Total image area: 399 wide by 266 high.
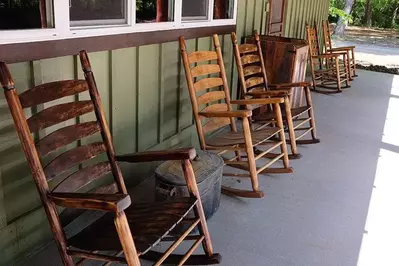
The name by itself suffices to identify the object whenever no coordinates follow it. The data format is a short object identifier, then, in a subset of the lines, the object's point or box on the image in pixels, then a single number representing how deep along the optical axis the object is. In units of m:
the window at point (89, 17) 1.90
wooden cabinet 4.06
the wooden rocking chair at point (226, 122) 2.68
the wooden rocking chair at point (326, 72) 6.06
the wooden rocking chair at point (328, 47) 6.56
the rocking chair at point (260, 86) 3.33
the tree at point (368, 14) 20.31
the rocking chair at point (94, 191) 1.51
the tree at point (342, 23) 15.62
